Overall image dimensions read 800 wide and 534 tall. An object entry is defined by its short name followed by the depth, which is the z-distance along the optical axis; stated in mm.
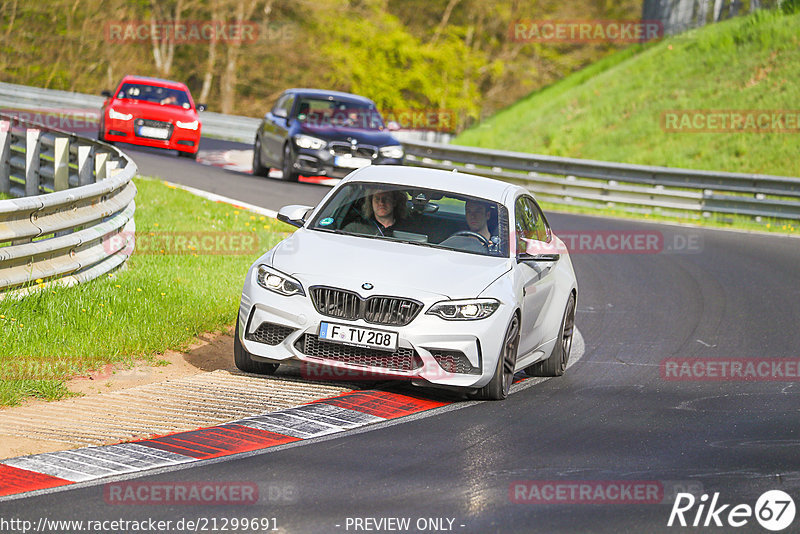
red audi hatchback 52344
